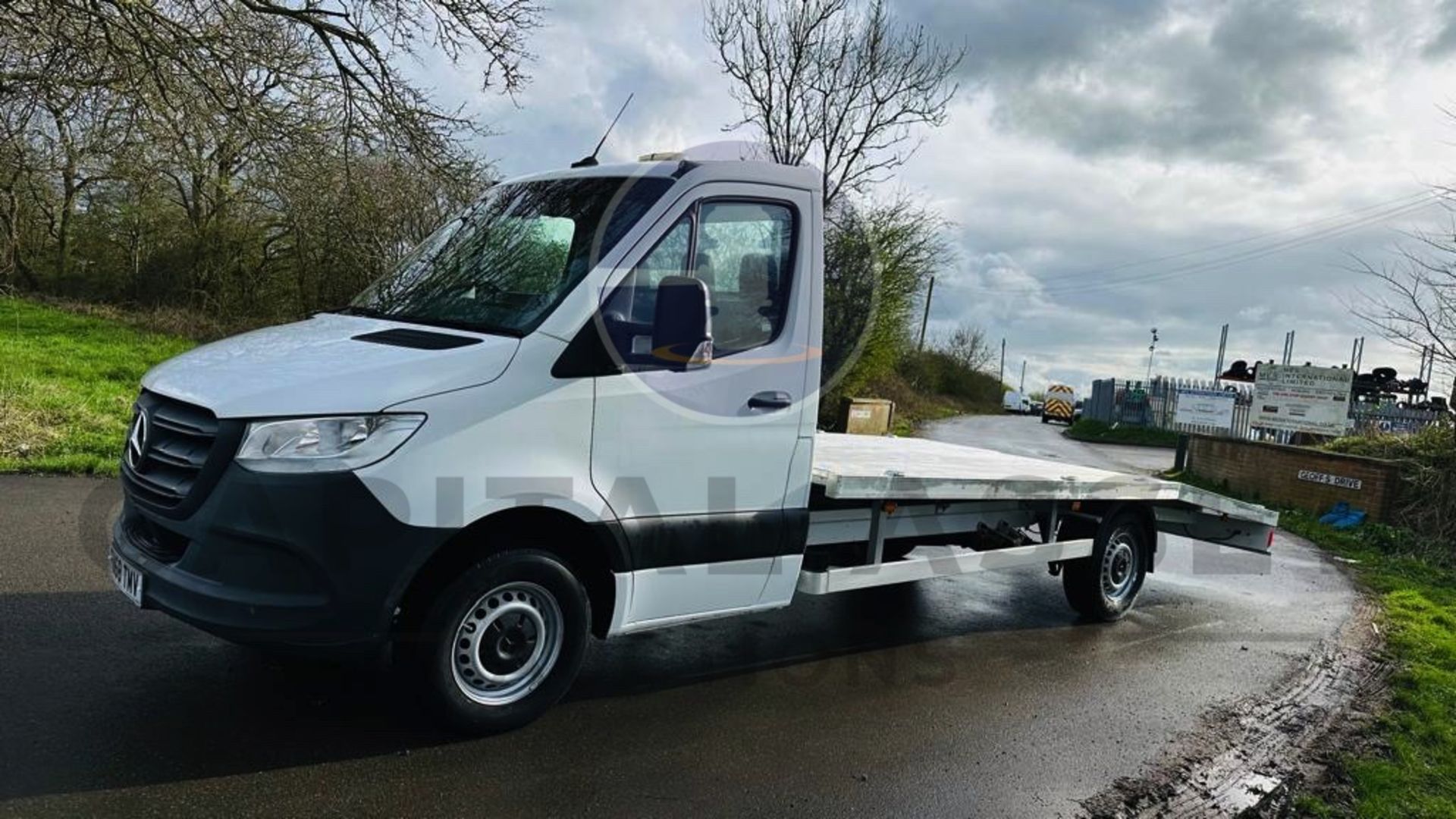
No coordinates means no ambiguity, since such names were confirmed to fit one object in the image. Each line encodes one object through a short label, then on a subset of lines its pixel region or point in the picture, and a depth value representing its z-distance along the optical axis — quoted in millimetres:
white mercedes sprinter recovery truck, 3492
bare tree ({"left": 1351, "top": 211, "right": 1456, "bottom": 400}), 14023
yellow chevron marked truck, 47938
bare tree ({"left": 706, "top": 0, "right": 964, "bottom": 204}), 19234
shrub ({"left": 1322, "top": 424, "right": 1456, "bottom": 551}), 12555
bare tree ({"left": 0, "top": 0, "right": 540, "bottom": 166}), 10773
